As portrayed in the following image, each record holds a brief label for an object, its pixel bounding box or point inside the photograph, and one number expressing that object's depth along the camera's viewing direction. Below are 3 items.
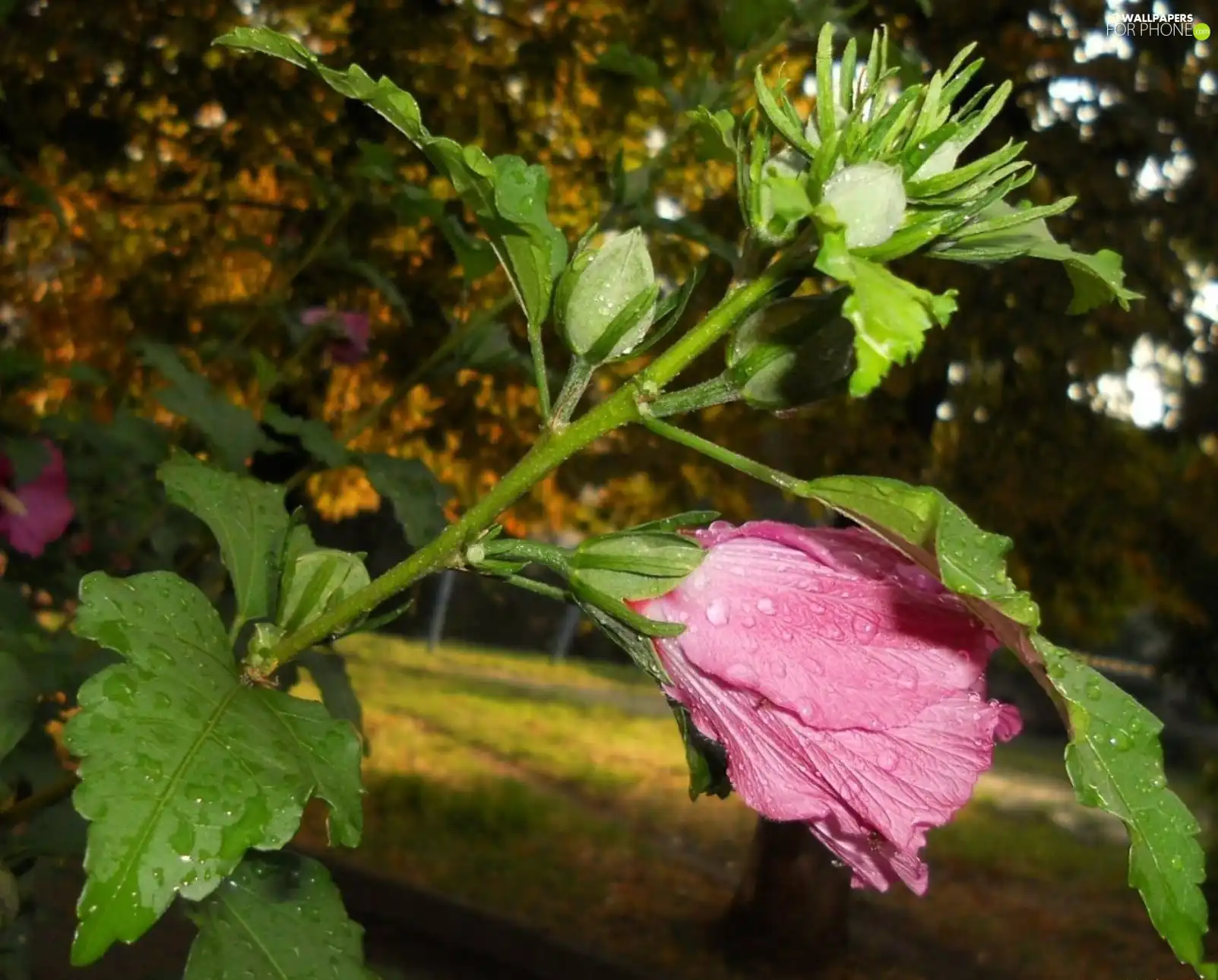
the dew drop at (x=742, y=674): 0.36
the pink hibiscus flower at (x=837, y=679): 0.36
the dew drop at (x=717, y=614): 0.38
